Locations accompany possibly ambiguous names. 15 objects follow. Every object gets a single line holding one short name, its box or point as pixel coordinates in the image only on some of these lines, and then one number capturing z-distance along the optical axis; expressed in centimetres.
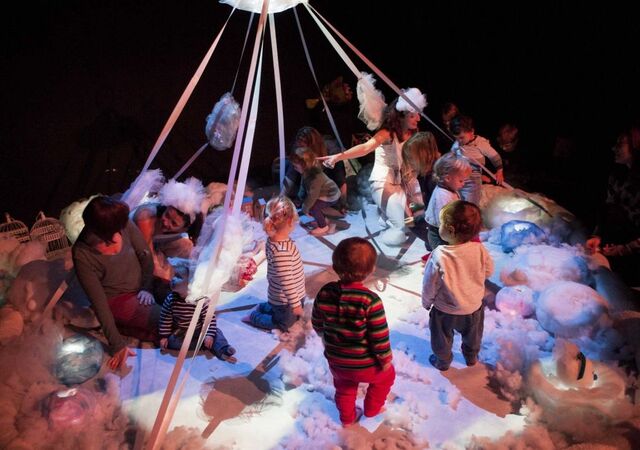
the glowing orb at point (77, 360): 249
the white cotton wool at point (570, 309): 277
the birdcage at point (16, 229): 384
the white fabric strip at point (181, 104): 285
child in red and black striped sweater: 206
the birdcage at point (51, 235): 388
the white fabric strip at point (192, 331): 206
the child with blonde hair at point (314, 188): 432
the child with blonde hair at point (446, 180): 321
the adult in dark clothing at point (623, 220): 336
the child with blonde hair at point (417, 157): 369
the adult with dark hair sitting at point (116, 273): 253
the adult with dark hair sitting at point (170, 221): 334
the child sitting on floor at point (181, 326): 275
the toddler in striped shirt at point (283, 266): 284
